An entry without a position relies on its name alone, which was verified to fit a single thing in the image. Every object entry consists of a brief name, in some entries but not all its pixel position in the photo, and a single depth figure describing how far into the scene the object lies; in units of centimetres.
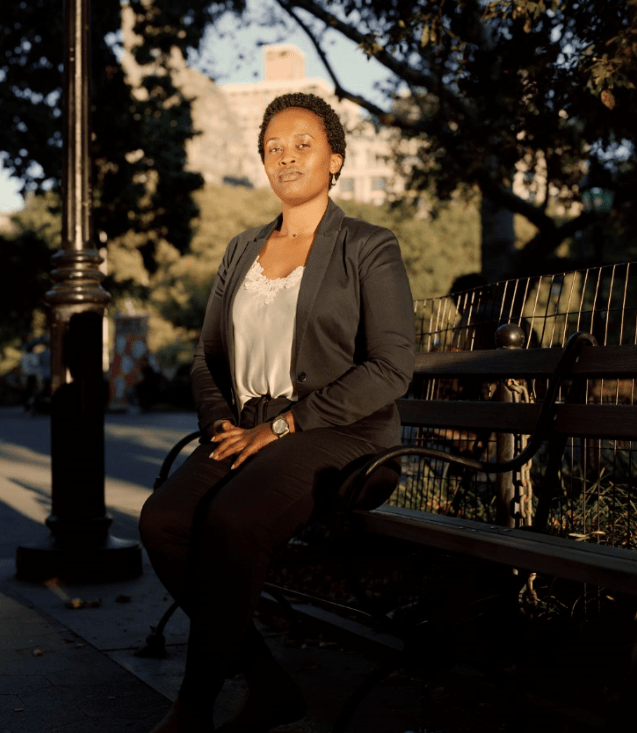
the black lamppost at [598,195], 1298
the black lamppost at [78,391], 561
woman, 278
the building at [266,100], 13475
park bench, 253
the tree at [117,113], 1586
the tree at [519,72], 540
